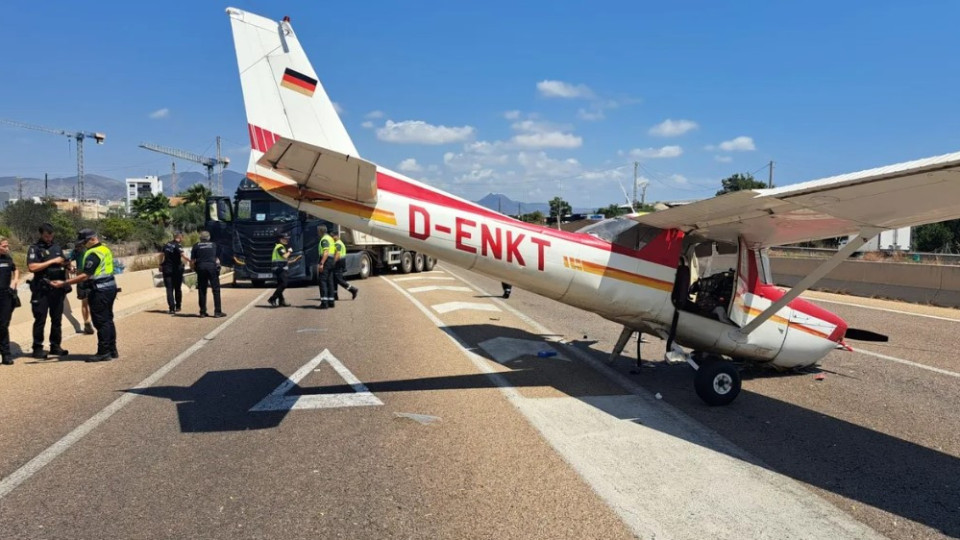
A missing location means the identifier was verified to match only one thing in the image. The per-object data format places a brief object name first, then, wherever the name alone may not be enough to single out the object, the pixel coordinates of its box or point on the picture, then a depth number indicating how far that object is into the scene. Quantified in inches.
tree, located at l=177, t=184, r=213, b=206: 3328.5
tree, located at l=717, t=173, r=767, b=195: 2930.6
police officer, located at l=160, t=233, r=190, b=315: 514.9
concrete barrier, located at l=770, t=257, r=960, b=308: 594.9
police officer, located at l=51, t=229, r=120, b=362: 324.5
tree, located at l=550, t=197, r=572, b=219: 3802.9
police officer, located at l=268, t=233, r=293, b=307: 576.7
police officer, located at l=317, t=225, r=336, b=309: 553.6
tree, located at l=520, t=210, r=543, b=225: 3167.8
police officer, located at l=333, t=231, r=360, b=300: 575.5
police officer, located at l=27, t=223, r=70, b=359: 329.4
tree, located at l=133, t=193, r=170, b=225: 2960.1
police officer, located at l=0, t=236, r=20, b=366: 316.5
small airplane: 213.9
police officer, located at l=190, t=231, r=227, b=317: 508.4
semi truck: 769.6
